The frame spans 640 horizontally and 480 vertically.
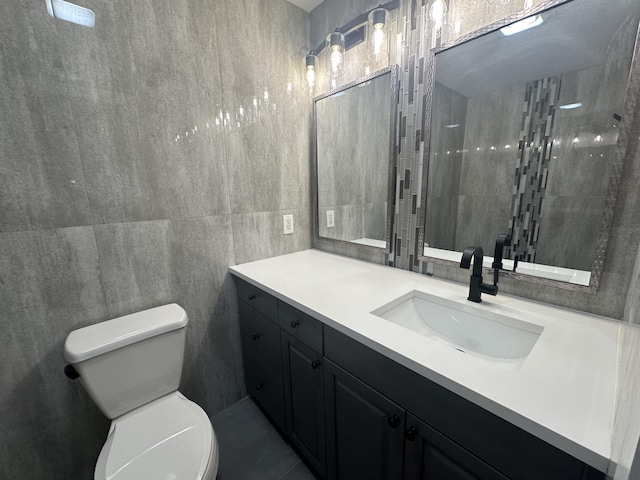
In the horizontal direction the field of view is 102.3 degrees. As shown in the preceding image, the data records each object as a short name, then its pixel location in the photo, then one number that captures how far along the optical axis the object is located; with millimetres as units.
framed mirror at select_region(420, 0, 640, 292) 819
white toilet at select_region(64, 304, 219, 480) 871
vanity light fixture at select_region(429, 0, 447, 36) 1106
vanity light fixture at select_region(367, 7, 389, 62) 1256
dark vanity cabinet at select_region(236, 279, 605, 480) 572
